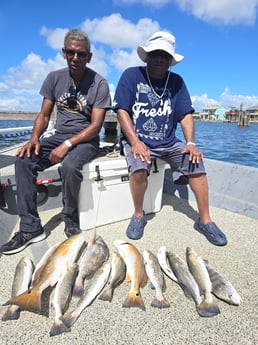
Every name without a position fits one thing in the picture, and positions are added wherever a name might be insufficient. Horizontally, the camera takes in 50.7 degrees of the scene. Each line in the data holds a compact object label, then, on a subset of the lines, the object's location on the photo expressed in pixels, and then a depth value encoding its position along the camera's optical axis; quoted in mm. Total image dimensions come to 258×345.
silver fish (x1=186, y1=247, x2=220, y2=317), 1620
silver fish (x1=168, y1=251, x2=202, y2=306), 1755
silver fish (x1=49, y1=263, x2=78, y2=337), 1482
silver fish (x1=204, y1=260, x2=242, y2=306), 1711
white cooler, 2592
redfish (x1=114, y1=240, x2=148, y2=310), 1682
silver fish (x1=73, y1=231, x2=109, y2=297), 1832
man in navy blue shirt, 2566
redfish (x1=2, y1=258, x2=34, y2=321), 1560
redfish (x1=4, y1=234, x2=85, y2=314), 1583
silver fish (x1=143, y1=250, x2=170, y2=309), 1683
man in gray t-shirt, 2338
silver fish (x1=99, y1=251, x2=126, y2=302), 1751
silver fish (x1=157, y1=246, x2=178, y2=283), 1953
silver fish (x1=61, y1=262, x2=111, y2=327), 1543
